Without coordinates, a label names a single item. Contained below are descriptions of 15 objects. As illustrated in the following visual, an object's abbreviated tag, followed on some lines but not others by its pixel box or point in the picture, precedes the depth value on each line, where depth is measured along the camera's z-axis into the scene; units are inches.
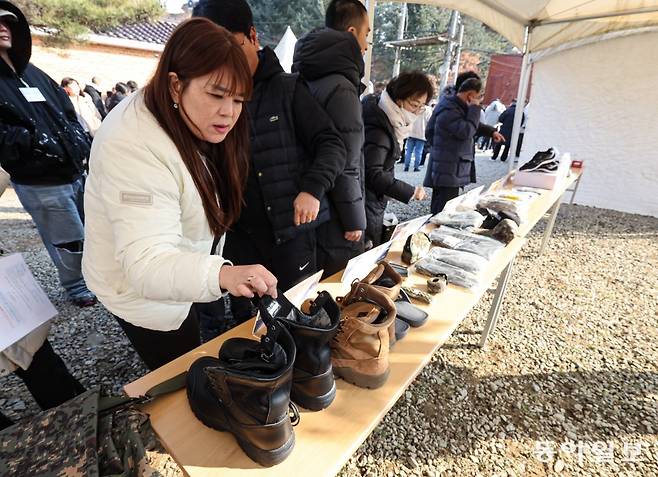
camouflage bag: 26.4
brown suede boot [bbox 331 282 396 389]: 34.5
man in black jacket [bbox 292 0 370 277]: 60.2
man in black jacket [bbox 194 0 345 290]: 54.1
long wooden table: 28.6
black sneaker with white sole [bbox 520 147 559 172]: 119.6
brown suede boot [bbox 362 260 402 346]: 44.5
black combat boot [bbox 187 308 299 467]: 26.0
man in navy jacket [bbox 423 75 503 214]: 133.3
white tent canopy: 155.6
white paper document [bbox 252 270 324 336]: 38.1
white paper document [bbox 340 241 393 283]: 49.9
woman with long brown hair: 29.1
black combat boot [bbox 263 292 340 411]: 29.8
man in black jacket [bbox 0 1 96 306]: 73.3
